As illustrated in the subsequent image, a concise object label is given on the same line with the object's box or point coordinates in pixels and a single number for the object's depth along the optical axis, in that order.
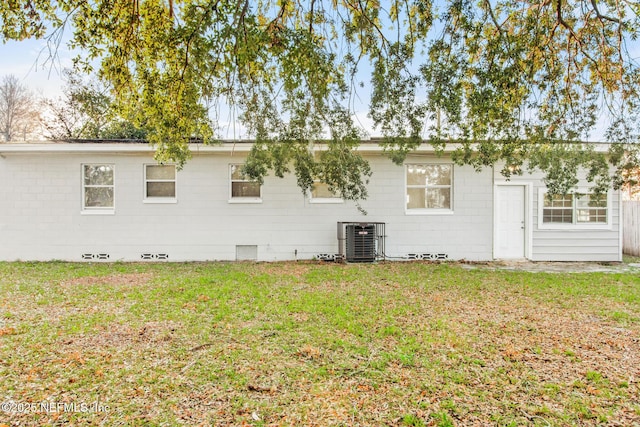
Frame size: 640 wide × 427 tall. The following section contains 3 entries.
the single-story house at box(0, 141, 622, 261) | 9.54
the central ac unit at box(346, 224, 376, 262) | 9.21
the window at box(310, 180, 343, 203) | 9.71
